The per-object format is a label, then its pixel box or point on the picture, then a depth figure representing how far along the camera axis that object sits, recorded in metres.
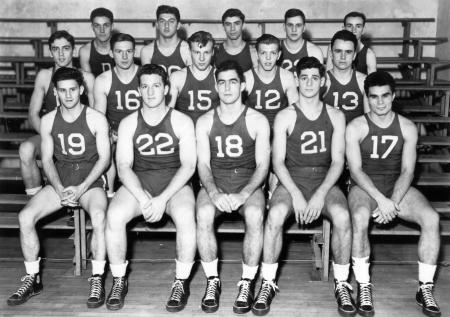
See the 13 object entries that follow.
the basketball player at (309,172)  3.51
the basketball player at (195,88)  4.43
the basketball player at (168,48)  4.91
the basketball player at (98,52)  5.09
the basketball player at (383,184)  3.49
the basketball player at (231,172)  3.50
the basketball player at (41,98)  4.29
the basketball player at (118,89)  4.47
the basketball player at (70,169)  3.63
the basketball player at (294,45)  4.89
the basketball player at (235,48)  4.92
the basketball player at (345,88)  4.36
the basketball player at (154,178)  3.50
